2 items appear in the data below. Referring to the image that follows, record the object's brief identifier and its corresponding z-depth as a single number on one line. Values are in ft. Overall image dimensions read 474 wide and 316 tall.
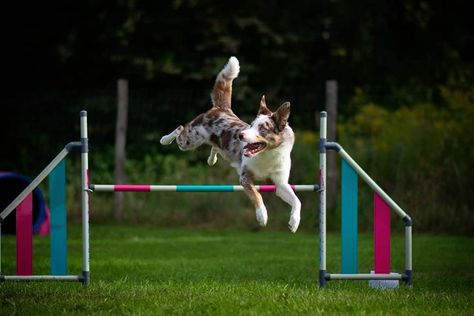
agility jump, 42.63
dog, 41.27
